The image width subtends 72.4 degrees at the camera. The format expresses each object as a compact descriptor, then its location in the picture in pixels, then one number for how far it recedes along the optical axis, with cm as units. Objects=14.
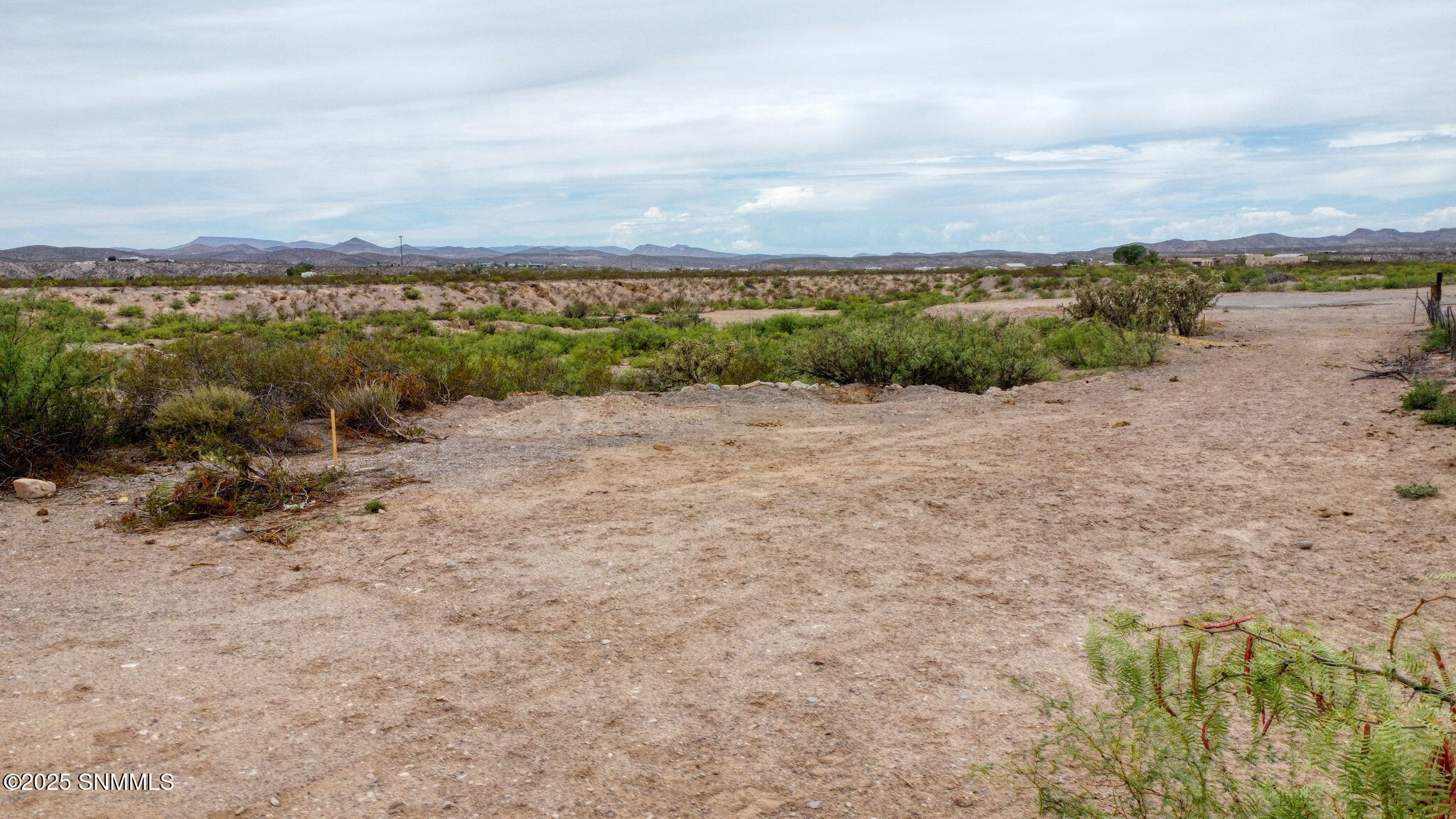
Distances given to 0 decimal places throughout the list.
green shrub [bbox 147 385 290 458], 930
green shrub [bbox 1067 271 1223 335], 2023
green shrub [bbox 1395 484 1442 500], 723
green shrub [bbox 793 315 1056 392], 1445
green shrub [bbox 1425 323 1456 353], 1488
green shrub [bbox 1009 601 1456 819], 210
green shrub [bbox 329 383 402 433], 1057
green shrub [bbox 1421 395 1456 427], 943
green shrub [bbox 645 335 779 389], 1500
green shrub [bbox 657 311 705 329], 3011
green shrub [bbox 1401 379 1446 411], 1023
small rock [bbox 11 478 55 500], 805
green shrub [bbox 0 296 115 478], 855
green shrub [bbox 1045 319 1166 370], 1622
